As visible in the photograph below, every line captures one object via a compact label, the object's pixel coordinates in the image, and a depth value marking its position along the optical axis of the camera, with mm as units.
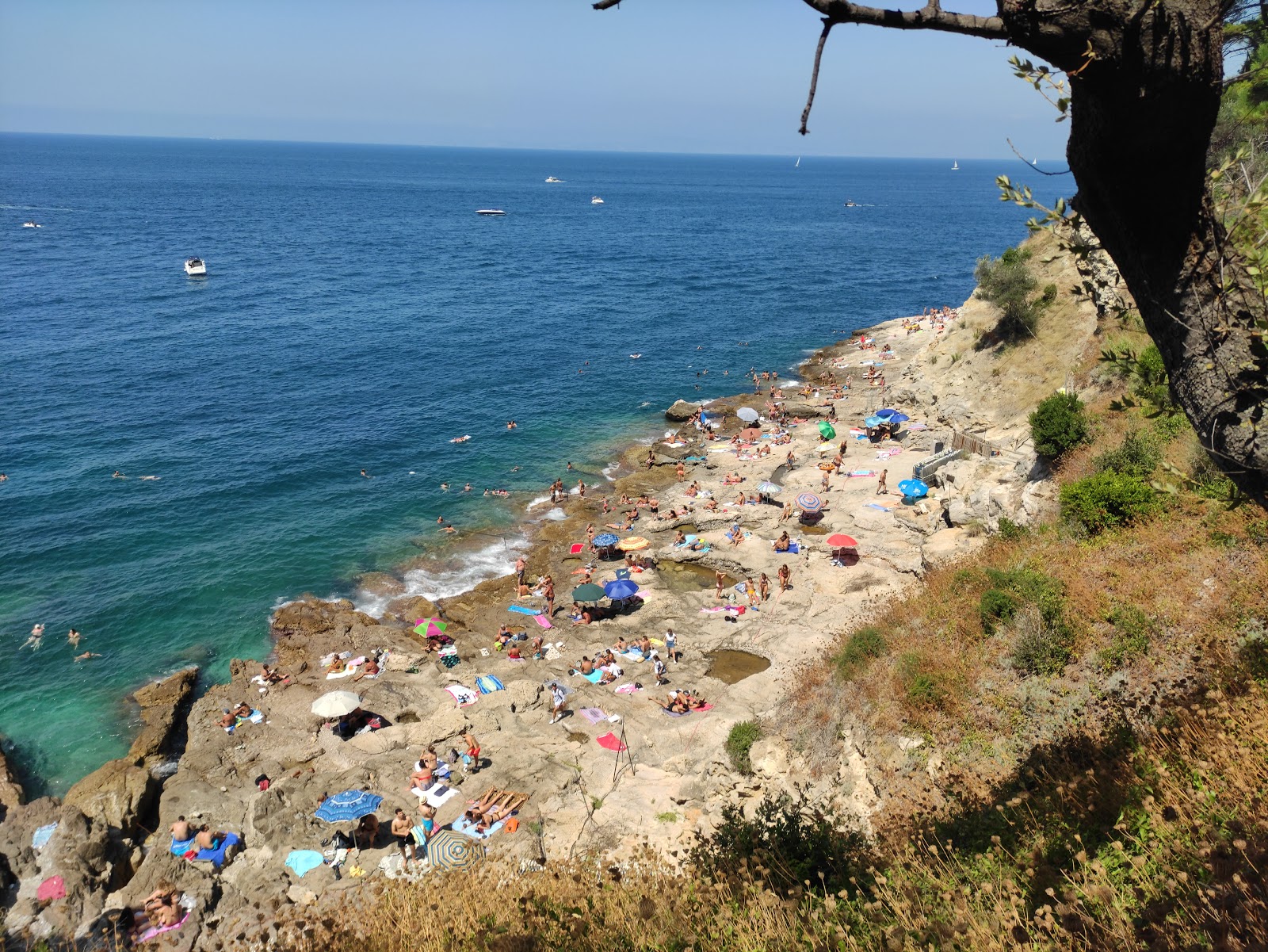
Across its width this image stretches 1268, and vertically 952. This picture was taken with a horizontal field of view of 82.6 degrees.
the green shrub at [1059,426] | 21500
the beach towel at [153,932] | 14578
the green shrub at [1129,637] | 11203
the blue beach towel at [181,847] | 17062
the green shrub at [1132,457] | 16828
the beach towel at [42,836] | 17156
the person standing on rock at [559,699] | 21500
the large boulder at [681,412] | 46750
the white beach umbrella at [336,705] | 21156
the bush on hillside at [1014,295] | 37031
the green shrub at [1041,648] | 12023
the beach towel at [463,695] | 22384
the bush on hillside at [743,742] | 15539
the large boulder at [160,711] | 21594
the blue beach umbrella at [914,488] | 29594
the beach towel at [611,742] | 19578
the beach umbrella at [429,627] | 26188
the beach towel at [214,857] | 16812
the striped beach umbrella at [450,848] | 14847
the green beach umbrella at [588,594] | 26547
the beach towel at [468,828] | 16734
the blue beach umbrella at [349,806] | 16969
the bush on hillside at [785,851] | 8141
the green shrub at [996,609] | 13516
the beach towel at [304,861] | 16484
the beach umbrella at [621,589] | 26422
